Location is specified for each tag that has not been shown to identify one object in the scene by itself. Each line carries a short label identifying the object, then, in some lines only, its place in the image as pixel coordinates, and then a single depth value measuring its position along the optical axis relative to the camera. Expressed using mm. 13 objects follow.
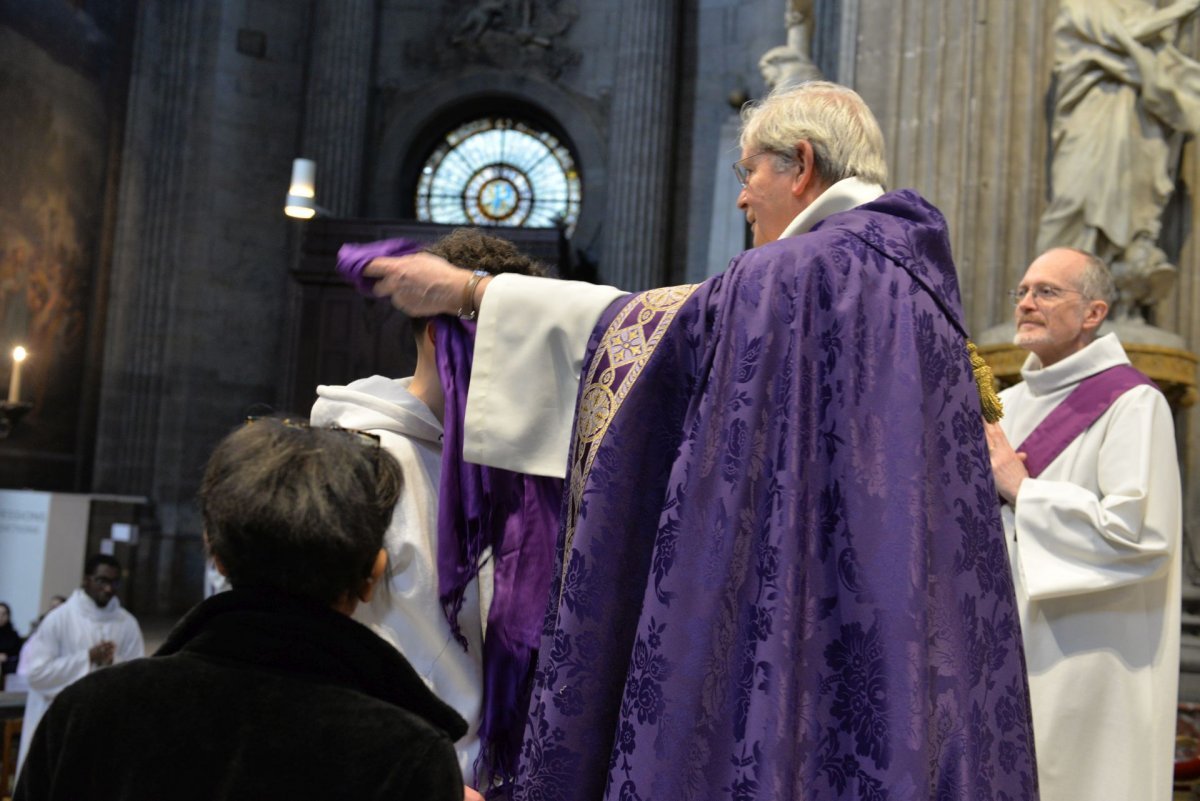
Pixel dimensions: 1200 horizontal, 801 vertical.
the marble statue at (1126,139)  5398
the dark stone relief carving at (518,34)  17391
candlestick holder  8156
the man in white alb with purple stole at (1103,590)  3078
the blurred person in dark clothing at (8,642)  9336
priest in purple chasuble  1764
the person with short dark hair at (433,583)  2150
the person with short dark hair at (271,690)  1328
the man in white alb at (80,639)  7578
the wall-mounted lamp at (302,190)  9398
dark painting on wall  14148
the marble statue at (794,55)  7527
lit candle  7629
